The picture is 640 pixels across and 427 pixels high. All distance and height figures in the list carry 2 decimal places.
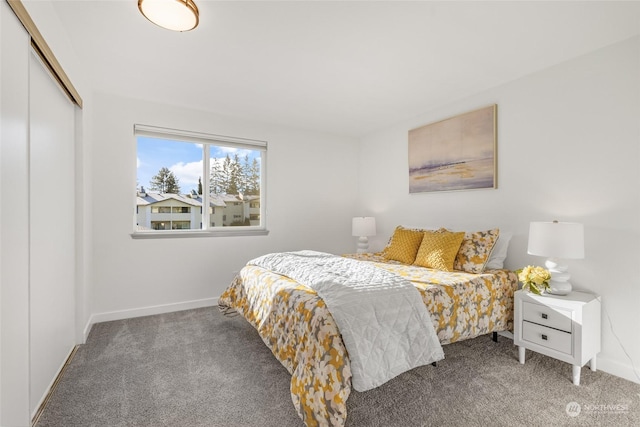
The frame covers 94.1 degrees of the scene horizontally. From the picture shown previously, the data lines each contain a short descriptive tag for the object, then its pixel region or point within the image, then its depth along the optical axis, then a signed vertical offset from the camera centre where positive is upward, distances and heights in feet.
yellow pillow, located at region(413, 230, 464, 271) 9.01 -1.19
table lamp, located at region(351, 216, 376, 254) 13.61 -0.82
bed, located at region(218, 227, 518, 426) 4.92 -2.29
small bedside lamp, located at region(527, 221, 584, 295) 6.89 -0.76
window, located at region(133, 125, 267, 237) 11.25 +1.07
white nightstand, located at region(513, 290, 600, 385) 6.62 -2.68
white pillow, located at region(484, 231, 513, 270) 9.02 -1.26
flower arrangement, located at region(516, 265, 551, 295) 7.29 -1.63
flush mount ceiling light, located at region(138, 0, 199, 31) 5.53 +3.80
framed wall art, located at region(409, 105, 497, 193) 9.92 +2.16
